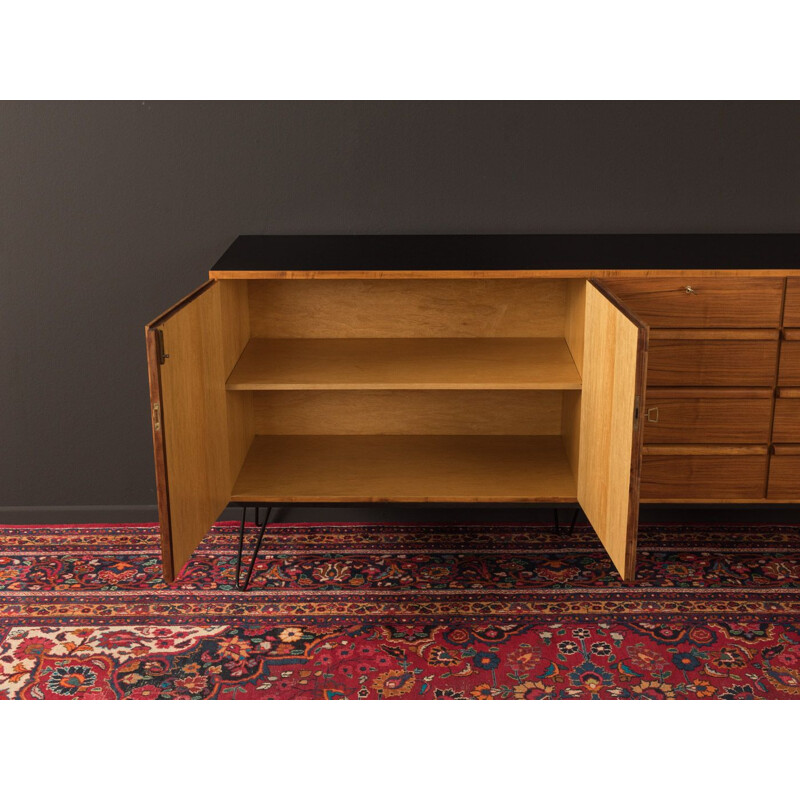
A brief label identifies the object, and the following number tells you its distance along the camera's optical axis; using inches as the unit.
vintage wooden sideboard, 107.6
